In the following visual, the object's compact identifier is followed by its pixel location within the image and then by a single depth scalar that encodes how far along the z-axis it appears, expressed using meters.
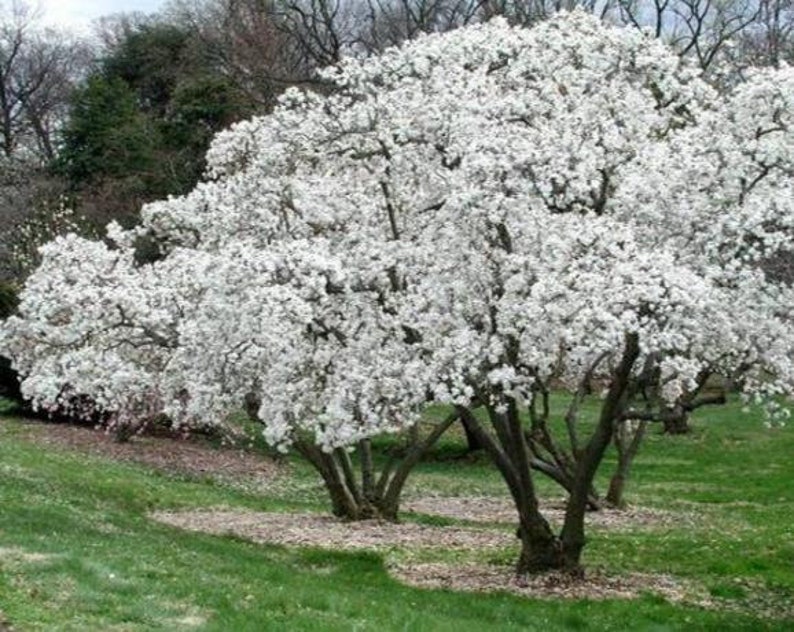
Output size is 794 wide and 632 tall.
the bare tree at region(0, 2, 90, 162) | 70.88
